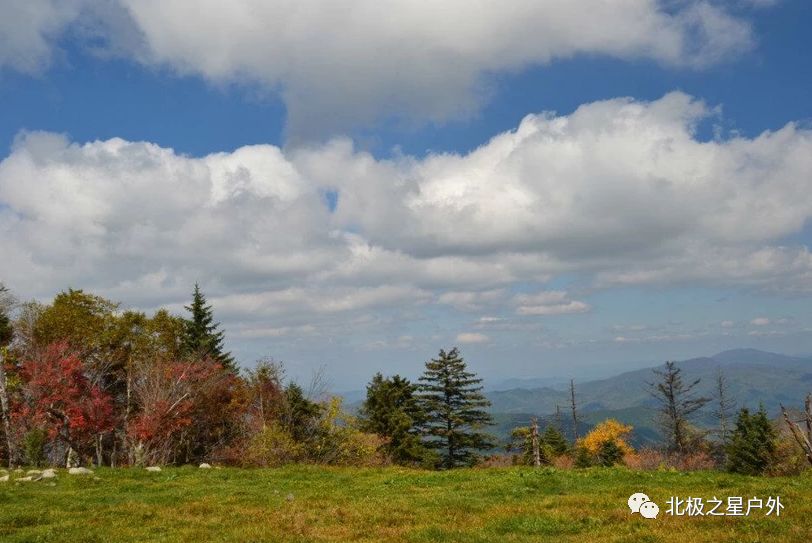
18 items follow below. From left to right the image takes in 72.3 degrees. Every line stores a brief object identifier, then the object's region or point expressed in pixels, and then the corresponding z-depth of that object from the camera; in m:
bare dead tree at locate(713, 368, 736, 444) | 90.59
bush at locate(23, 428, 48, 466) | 30.08
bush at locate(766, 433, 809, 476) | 42.26
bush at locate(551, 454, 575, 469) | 77.50
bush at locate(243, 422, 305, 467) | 40.25
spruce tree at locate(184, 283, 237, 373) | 62.94
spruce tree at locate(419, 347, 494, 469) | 66.06
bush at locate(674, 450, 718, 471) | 74.84
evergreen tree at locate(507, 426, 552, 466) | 74.25
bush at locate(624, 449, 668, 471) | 83.39
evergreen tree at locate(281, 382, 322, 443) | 48.50
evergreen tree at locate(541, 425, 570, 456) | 89.69
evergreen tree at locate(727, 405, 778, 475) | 54.59
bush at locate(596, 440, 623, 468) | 81.00
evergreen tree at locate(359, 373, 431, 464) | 65.75
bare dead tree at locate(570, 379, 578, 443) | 100.12
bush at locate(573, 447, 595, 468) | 73.19
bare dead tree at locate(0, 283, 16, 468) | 46.38
